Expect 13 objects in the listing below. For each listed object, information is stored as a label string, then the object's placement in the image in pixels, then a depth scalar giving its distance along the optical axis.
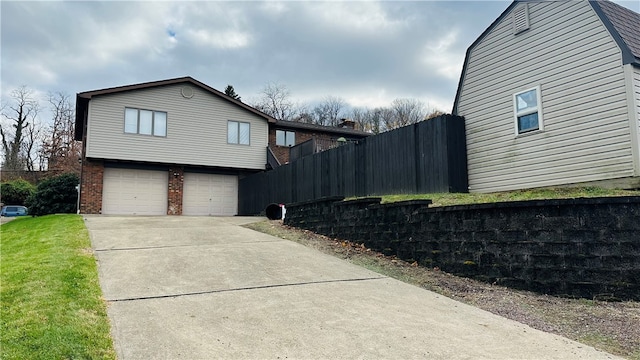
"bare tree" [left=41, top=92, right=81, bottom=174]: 32.78
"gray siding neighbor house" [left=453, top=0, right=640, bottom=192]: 7.78
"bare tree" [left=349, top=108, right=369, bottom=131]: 41.40
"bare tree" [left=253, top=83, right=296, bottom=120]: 42.72
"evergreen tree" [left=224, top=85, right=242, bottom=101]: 38.94
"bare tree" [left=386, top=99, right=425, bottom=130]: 41.00
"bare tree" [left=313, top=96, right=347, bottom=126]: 44.09
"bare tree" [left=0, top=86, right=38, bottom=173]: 36.25
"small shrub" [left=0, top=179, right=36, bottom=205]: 29.64
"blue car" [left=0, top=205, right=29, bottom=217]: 26.83
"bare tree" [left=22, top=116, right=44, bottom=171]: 37.19
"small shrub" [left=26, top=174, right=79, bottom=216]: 19.17
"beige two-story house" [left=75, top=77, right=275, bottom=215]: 17.44
